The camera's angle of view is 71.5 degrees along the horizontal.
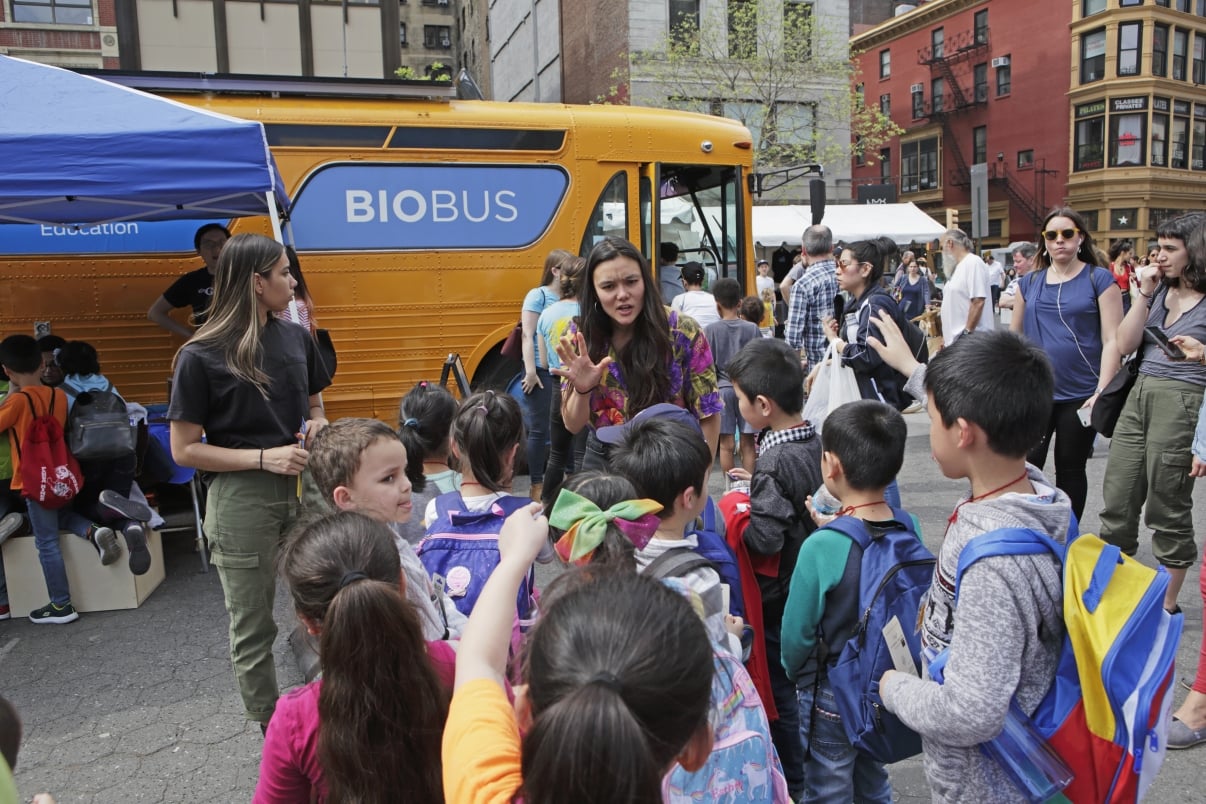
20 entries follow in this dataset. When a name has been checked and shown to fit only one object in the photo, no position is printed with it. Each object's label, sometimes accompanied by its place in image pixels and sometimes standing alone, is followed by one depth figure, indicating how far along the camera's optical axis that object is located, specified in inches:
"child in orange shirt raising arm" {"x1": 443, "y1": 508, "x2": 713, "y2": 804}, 38.9
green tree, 1116.5
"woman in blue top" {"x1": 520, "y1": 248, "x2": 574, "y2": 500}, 247.4
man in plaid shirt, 242.8
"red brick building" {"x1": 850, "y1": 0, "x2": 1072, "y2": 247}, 1531.7
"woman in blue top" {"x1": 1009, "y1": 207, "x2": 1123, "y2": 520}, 173.6
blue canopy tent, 160.9
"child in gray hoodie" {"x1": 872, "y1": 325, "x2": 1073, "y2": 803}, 64.6
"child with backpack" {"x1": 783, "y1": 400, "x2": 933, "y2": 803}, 81.3
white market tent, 815.7
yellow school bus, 239.1
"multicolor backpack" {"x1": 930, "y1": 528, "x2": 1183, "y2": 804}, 61.2
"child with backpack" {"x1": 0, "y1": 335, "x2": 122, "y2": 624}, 174.2
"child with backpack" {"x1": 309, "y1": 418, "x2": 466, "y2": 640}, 98.4
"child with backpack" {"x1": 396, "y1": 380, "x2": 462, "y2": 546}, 139.8
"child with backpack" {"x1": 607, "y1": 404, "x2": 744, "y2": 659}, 81.4
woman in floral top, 128.2
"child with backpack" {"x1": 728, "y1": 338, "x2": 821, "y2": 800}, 103.2
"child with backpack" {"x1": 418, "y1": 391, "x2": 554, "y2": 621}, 97.8
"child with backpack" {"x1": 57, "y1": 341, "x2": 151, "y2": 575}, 182.9
